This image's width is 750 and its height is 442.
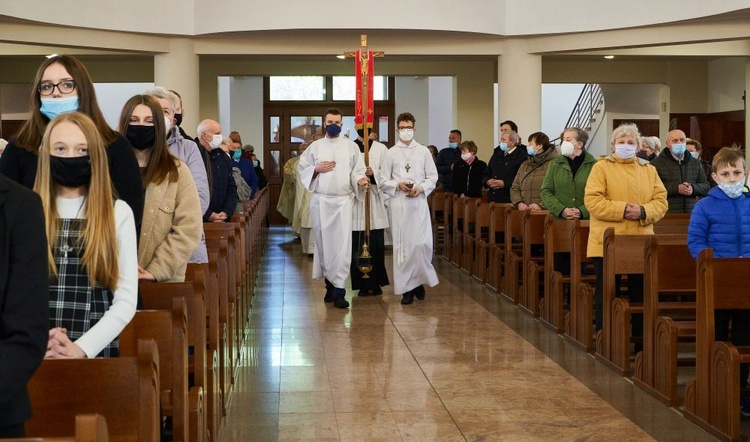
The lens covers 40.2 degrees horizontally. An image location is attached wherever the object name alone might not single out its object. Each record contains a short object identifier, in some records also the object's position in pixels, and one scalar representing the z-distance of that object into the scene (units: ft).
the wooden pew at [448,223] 47.93
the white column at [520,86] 52.75
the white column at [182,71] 51.42
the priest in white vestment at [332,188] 33.35
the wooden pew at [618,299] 22.38
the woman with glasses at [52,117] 12.49
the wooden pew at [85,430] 6.88
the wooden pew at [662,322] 19.58
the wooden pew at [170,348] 12.41
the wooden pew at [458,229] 43.91
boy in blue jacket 19.63
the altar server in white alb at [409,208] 33.58
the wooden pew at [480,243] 38.09
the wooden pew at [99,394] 9.18
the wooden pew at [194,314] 14.71
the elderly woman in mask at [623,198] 24.04
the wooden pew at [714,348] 16.98
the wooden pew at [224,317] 19.65
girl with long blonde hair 9.89
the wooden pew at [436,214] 51.78
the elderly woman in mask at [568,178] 29.19
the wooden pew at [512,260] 33.04
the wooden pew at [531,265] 30.48
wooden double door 74.64
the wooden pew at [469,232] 40.86
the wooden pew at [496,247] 35.76
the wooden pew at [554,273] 27.50
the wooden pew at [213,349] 17.34
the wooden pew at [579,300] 25.06
